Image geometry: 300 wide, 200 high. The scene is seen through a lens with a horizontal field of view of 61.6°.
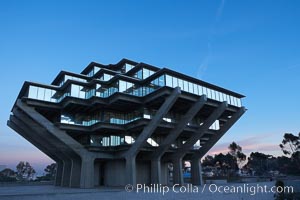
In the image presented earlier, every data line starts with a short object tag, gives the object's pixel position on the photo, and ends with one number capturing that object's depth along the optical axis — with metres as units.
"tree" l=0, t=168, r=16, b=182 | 107.97
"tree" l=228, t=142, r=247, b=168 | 107.94
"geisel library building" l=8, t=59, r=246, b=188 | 38.91
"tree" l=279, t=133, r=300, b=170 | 79.94
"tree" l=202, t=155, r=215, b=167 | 104.44
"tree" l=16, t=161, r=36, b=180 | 110.88
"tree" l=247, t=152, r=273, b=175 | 106.69
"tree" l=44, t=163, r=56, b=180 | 111.50
